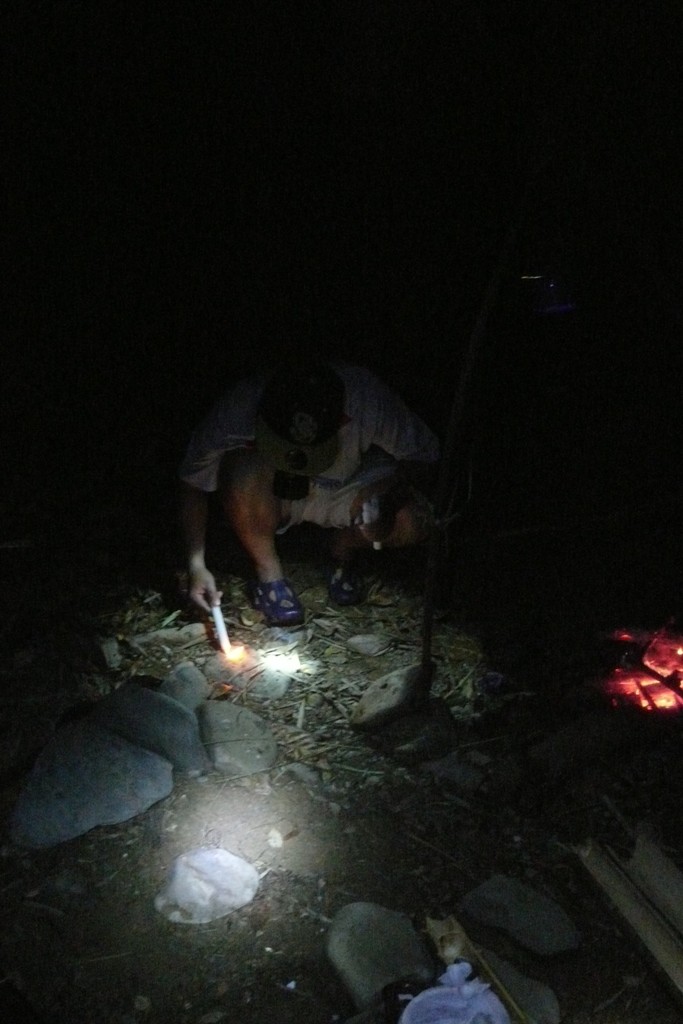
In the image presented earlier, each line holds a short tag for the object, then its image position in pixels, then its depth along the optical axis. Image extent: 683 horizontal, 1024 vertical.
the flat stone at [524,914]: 2.65
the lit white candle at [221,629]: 4.30
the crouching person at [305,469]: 4.50
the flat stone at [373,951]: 2.46
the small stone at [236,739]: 3.51
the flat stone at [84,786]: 3.04
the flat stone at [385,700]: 3.77
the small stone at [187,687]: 3.91
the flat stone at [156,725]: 3.47
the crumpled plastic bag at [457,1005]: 2.23
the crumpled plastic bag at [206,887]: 2.75
